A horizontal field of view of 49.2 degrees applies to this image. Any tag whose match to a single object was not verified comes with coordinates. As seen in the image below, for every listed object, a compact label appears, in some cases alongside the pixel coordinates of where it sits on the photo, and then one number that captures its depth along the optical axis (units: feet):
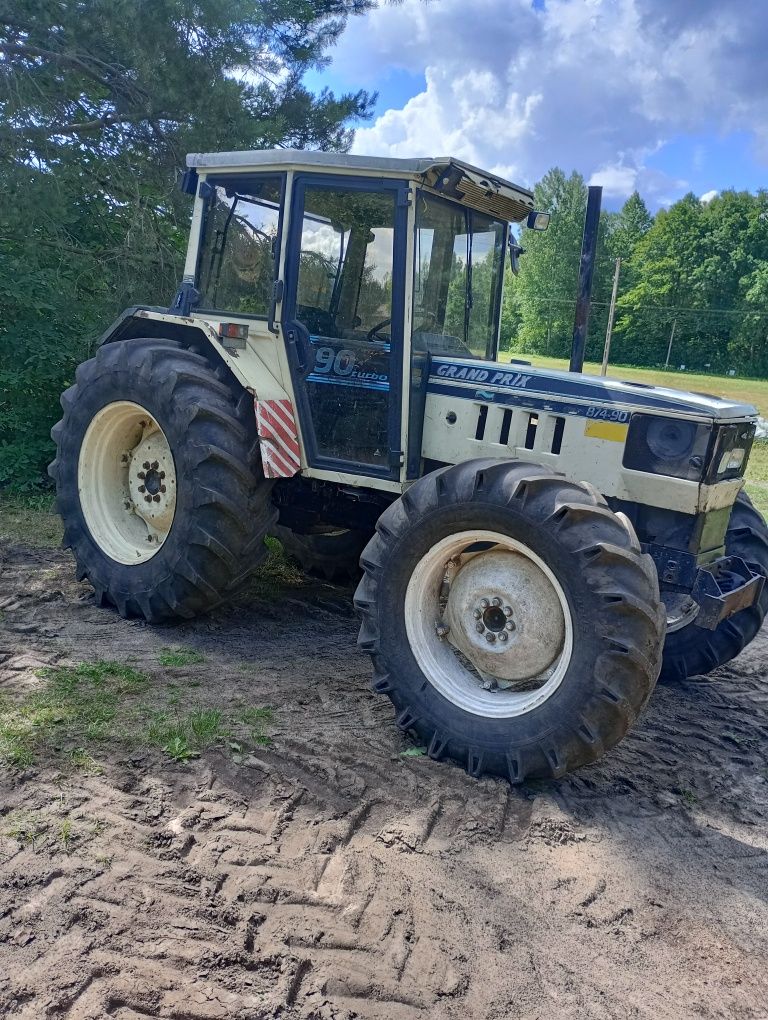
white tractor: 11.28
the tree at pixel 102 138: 24.77
